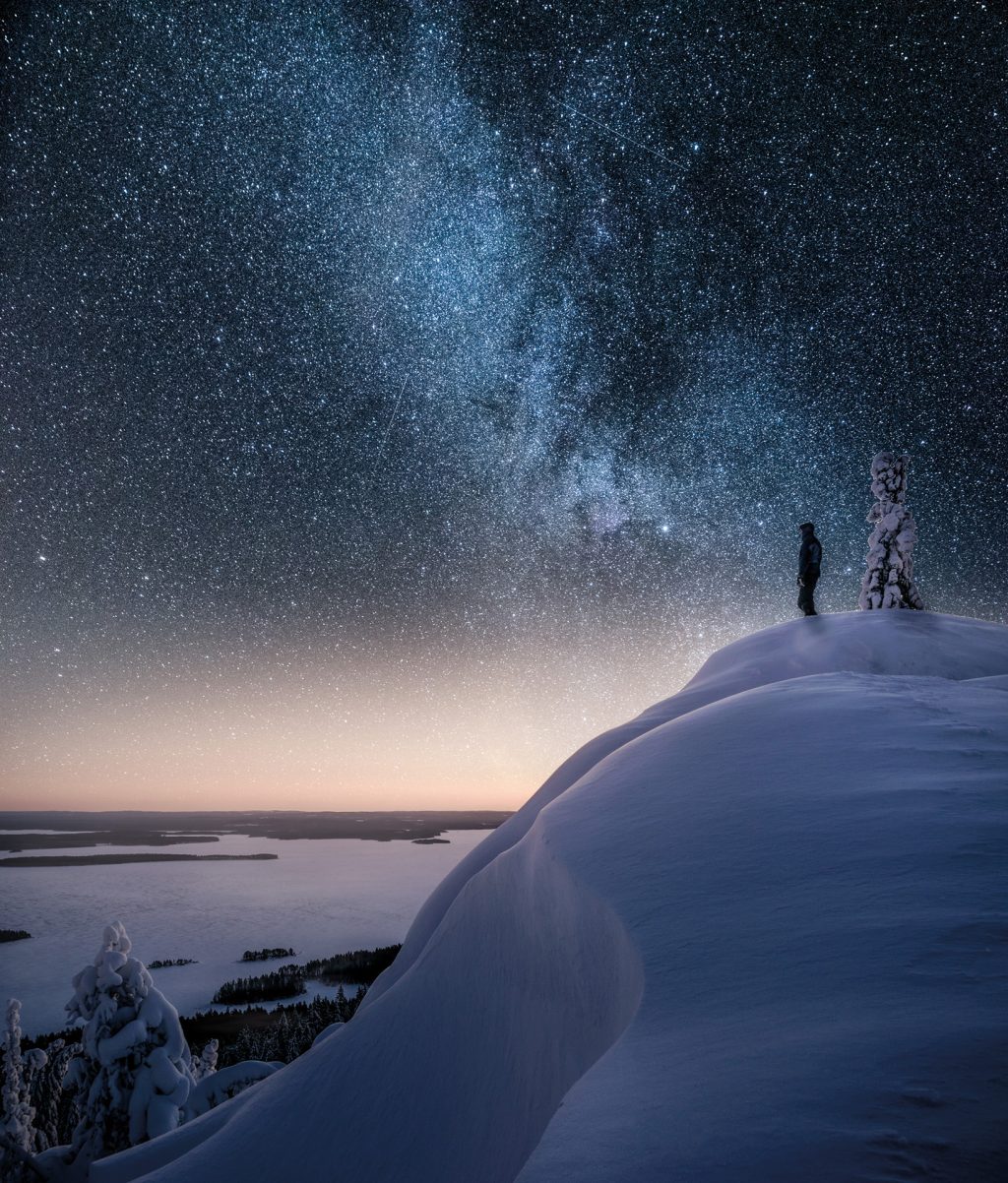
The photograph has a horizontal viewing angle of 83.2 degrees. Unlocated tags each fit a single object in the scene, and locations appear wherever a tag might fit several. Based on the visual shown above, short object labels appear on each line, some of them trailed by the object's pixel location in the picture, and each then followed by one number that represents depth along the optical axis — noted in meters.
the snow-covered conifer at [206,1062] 18.29
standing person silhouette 13.00
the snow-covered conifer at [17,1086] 14.14
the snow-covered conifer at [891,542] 13.19
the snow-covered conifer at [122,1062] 10.42
